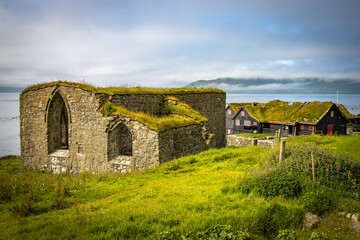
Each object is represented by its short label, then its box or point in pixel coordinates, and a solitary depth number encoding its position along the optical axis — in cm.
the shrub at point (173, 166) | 1298
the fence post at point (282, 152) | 963
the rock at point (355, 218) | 630
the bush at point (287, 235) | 586
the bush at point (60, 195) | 853
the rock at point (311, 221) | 627
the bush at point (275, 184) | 794
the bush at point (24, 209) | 771
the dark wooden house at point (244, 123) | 5050
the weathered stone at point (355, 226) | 601
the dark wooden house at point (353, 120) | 5048
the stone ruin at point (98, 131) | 1494
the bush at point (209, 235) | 560
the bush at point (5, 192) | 940
